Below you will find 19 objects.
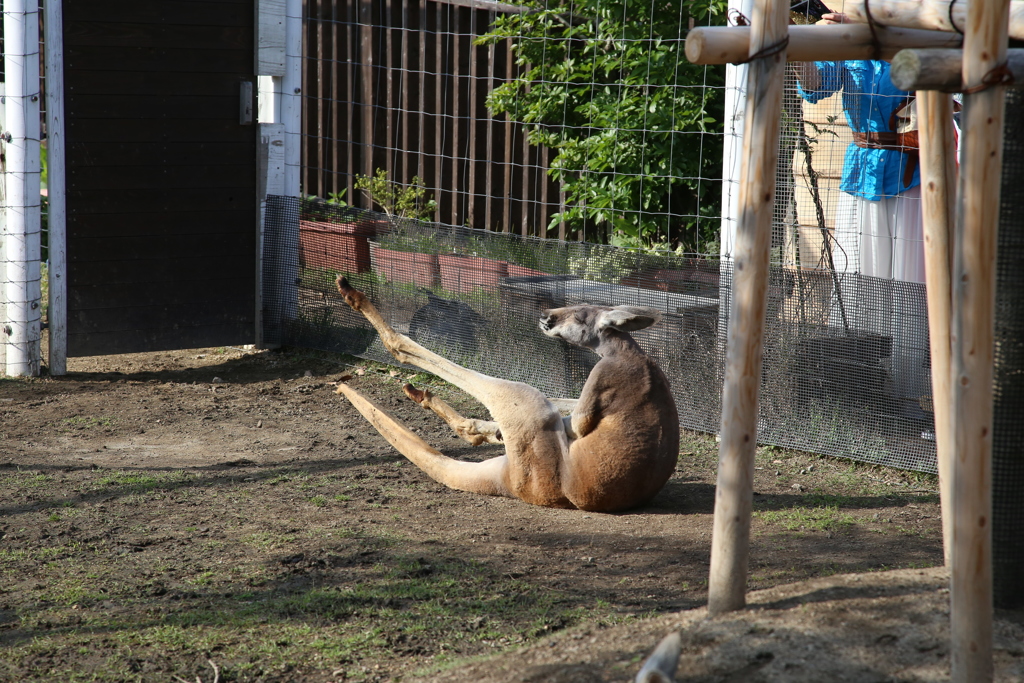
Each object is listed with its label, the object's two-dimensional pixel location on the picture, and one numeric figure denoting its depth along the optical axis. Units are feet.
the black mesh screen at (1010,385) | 18.30
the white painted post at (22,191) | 44.21
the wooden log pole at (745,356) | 19.15
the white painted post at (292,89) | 51.75
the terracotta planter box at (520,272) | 43.02
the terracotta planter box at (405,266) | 46.60
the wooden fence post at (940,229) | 19.92
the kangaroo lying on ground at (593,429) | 29.32
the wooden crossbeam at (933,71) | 15.70
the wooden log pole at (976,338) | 15.40
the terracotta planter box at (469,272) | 44.27
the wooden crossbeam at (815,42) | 19.31
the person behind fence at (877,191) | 34.63
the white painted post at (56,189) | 45.24
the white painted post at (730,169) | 37.11
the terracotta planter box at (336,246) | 48.83
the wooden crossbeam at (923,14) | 18.15
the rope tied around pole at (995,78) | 15.31
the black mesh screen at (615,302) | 34.37
